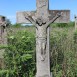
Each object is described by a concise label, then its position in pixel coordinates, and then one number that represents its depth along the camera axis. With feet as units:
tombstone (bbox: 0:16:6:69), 10.14
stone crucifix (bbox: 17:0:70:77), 8.46
